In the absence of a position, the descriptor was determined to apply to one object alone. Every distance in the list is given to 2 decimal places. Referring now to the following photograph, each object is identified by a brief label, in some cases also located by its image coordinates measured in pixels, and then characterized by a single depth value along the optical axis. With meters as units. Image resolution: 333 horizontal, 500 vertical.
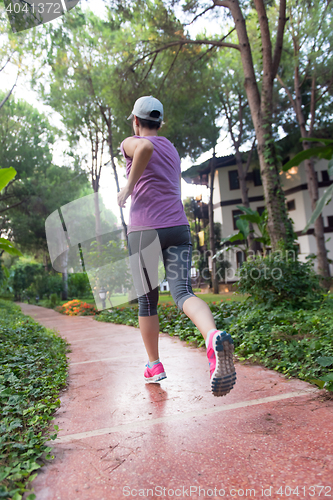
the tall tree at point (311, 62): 12.01
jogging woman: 2.10
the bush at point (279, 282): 5.11
